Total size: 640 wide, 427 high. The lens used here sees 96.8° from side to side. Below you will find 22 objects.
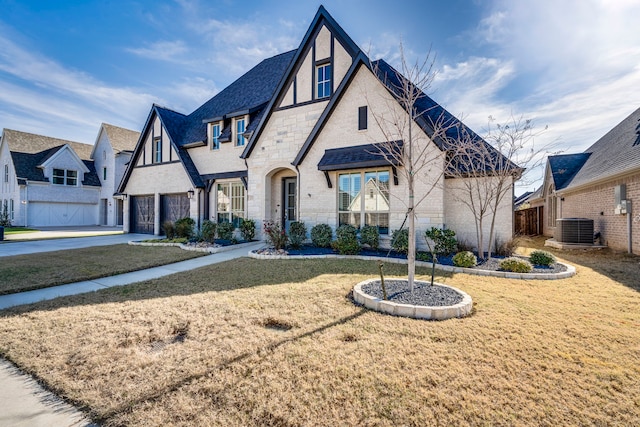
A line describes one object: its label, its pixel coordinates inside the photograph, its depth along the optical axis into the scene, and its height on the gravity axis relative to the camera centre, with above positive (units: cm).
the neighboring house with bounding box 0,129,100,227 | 2508 +285
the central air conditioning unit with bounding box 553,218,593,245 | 1260 -67
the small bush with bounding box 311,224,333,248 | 1081 -79
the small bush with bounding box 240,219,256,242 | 1319 -69
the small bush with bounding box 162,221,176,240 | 1418 -75
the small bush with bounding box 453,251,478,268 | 787 -125
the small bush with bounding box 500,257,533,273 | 727 -129
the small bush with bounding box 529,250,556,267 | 791 -120
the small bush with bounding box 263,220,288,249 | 1063 -84
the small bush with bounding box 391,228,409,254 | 936 -90
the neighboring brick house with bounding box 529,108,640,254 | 1066 +146
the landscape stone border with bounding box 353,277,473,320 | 444 -151
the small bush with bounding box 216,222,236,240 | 1271 -75
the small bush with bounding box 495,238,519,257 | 938 -107
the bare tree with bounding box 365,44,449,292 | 966 +271
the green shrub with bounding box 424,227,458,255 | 927 -82
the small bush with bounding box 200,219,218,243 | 1236 -73
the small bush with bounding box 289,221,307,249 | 1116 -77
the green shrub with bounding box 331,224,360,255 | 975 -91
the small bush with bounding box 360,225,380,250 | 1011 -76
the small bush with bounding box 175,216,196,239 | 1370 -63
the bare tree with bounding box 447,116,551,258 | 914 +181
